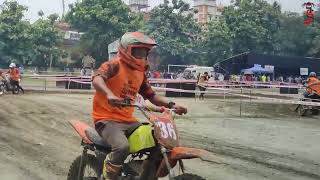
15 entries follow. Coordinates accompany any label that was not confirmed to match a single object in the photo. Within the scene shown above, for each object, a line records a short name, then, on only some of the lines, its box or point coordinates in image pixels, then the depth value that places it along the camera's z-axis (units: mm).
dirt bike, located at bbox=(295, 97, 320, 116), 18094
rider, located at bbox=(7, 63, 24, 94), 24391
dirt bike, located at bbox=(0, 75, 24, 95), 24125
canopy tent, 46744
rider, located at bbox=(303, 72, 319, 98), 18698
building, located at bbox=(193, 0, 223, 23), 139875
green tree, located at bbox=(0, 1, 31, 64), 54312
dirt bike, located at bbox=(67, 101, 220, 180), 4156
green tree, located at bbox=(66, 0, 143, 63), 59156
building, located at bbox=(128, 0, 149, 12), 155625
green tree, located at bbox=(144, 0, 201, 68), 62438
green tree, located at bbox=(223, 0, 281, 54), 59469
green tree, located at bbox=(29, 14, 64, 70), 57156
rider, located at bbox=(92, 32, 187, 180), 4500
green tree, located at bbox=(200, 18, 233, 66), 59781
